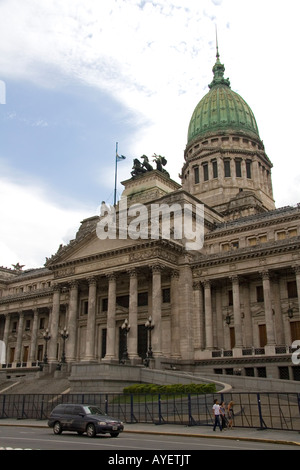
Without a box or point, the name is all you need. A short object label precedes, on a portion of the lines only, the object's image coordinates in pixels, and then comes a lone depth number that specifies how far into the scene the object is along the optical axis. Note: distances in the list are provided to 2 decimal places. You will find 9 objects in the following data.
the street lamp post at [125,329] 43.22
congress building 45.75
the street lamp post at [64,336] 49.12
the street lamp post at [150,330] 42.12
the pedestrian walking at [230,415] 23.66
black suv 20.69
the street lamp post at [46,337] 50.89
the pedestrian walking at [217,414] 22.83
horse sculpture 67.12
